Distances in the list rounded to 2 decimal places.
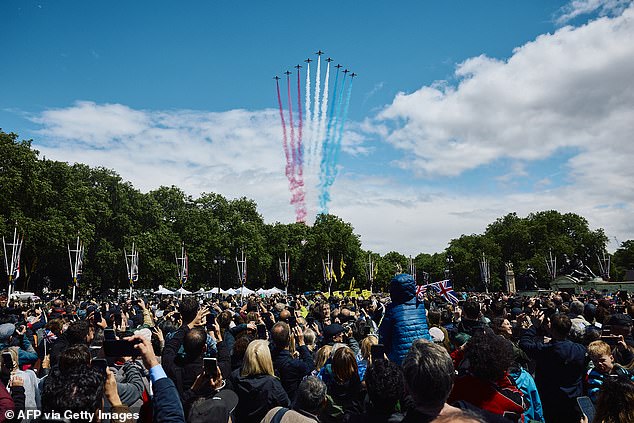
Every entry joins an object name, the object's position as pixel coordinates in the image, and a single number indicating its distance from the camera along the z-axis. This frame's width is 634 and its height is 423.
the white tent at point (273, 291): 50.72
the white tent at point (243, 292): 44.75
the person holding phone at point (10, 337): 7.68
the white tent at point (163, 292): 43.51
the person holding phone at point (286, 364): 5.79
